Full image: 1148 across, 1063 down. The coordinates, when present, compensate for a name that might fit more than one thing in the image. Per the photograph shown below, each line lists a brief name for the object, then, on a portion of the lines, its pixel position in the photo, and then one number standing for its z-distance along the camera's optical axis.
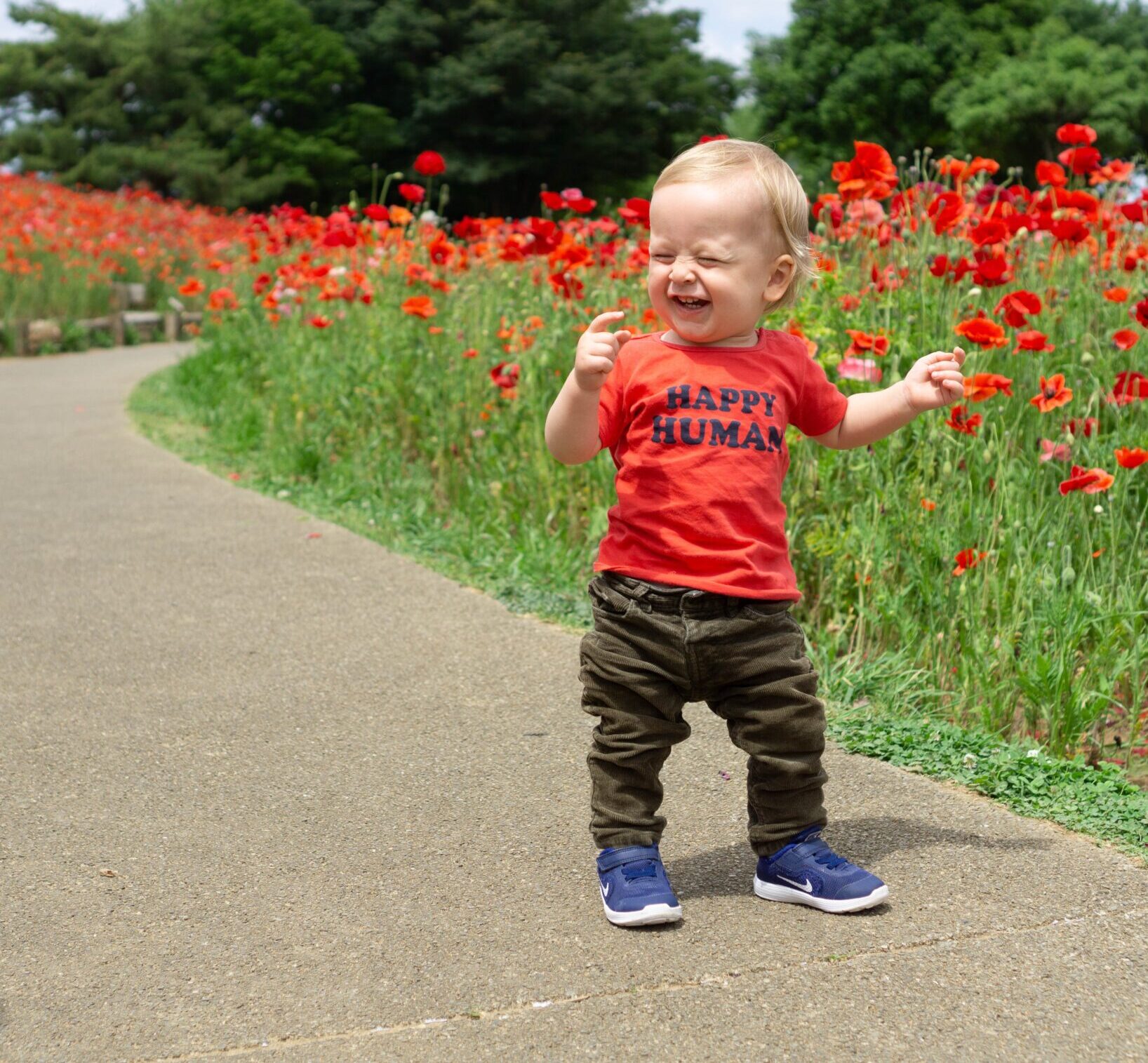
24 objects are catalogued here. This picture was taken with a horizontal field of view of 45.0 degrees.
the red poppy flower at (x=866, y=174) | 3.62
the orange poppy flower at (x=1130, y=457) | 3.06
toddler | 2.29
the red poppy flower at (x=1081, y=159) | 4.28
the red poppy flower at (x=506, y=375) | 4.82
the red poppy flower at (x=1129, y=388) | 3.29
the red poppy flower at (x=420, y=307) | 5.44
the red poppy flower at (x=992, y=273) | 3.49
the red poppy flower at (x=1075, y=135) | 4.25
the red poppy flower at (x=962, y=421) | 3.24
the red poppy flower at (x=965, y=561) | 3.19
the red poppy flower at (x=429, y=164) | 5.61
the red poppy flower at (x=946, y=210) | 3.74
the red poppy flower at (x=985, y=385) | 3.19
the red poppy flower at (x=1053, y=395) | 3.28
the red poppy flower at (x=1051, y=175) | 4.25
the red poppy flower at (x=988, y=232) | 3.66
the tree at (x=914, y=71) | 36.50
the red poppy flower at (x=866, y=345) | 3.45
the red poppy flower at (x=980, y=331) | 3.12
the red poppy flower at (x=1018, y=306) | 3.40
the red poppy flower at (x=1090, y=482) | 3.04
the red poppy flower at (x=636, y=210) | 4.17
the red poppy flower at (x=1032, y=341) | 3.33
